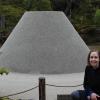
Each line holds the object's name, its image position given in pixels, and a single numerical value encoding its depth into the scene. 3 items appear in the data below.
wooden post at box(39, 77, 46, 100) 7.22
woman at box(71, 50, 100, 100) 4.88
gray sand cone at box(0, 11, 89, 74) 9.94
